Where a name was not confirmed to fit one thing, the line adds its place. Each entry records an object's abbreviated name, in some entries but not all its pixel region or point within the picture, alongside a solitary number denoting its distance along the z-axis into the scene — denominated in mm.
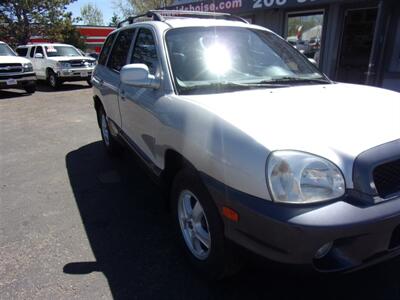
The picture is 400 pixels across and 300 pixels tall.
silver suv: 1874
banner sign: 8683
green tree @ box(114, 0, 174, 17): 29312
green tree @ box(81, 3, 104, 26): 60469
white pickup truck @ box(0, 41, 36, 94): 12453
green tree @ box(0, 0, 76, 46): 24500
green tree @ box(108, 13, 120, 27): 51225
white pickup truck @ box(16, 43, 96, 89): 14266
